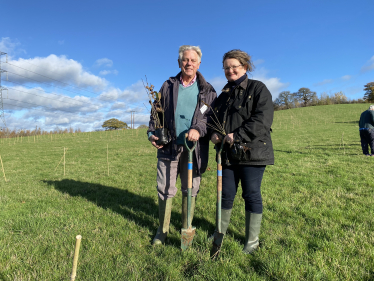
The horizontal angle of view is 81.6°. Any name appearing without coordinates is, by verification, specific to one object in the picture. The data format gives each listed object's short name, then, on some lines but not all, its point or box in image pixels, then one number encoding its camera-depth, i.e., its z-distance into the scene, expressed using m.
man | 2.84
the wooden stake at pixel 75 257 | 1.22
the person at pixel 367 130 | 8.97
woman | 2.41
